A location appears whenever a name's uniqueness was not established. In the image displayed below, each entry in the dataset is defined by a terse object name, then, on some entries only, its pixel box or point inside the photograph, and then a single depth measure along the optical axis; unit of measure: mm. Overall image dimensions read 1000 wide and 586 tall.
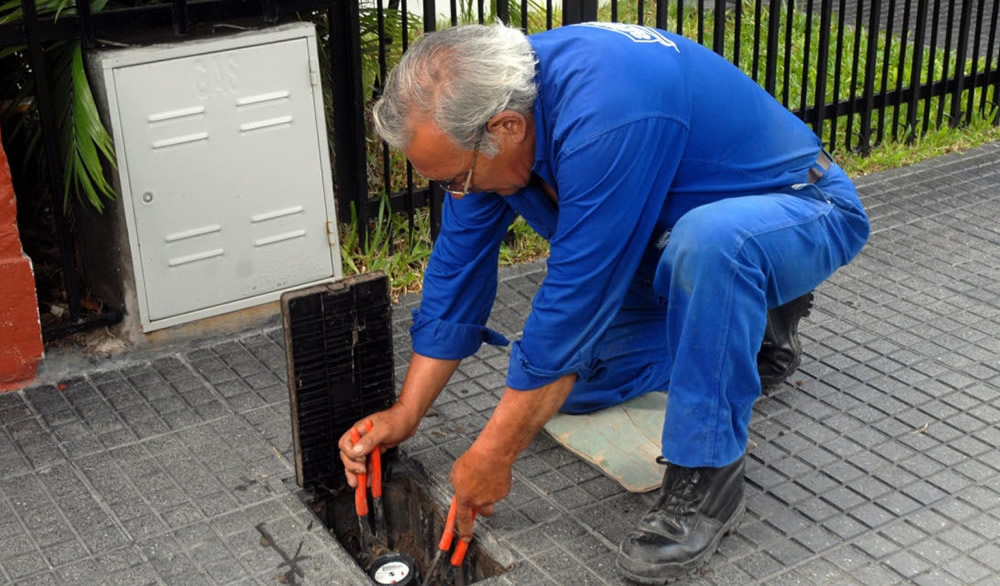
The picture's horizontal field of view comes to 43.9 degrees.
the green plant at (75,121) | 3902
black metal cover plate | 3160
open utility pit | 3396
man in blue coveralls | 2789
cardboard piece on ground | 3426
